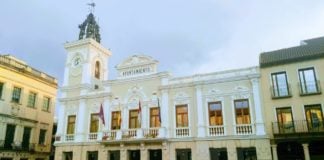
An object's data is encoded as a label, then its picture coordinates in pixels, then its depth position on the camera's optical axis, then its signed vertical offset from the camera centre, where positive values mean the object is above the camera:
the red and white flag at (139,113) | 25.20 +3.69
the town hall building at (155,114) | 22.47 +3.52
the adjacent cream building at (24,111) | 28.70 +4.95
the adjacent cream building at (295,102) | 20.20 +3.67
